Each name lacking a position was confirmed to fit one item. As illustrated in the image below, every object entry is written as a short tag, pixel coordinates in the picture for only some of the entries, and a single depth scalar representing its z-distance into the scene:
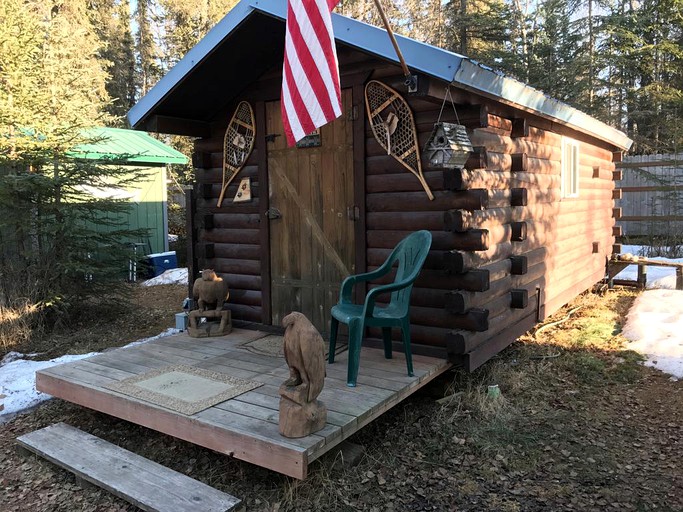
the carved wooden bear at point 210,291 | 5.07
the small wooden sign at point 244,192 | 5.30
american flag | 3.21
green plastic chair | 3.62
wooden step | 2.86
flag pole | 3.06
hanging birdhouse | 3.76
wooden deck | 2.91
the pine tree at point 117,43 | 20.05
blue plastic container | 11.62
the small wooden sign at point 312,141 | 4.80
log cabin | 4.10
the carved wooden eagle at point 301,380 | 2.79
